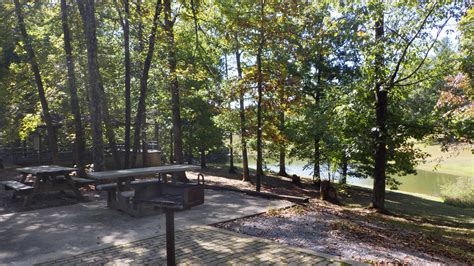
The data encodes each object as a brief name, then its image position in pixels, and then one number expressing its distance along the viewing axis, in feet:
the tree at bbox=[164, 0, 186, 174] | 39.75
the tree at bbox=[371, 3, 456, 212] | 32.91
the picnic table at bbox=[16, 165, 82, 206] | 28.94
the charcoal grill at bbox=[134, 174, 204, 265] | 11.64
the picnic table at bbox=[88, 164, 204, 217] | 11.97
